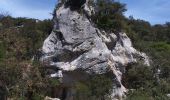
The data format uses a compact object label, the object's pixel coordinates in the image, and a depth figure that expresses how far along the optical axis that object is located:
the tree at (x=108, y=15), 23.82
